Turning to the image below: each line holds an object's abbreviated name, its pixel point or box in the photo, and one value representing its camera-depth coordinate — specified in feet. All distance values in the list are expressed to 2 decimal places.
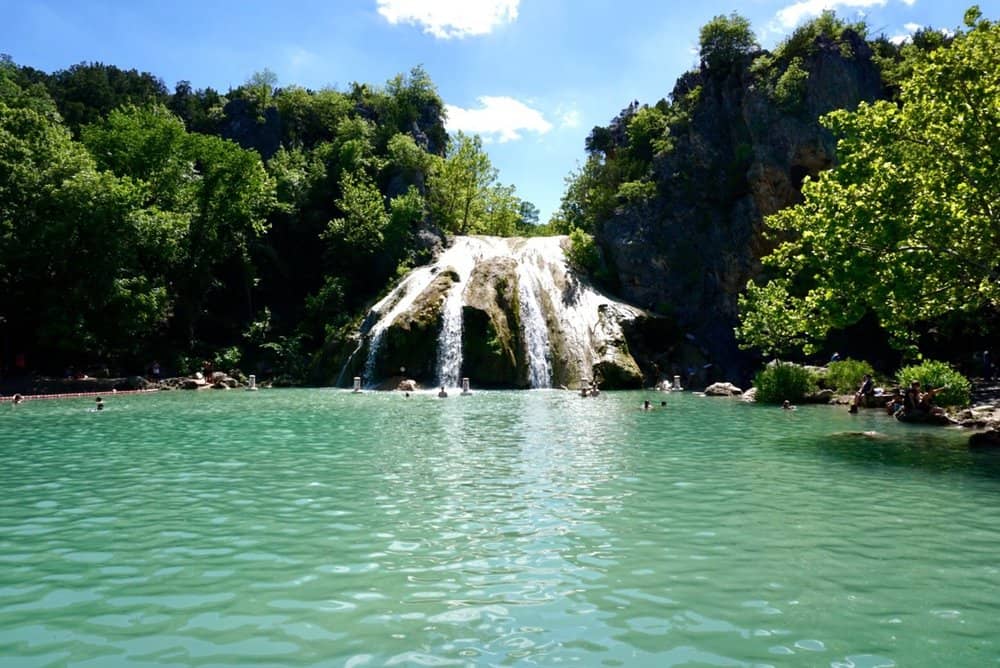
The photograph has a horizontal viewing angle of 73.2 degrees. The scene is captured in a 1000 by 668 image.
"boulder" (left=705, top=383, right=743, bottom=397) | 123.44
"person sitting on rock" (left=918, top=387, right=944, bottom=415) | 76.74
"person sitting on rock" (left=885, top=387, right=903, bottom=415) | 83.85
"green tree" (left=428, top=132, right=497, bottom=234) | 216.33
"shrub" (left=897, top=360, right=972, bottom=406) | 86.99
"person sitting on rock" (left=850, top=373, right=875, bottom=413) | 92.40
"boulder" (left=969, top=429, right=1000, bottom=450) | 58.23
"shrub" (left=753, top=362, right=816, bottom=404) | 105.09
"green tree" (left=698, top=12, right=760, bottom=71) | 172.14
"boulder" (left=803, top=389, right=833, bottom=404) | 104.83
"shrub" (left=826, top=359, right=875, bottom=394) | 107.42
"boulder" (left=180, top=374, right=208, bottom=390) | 140.26
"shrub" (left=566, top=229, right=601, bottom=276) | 169.58
